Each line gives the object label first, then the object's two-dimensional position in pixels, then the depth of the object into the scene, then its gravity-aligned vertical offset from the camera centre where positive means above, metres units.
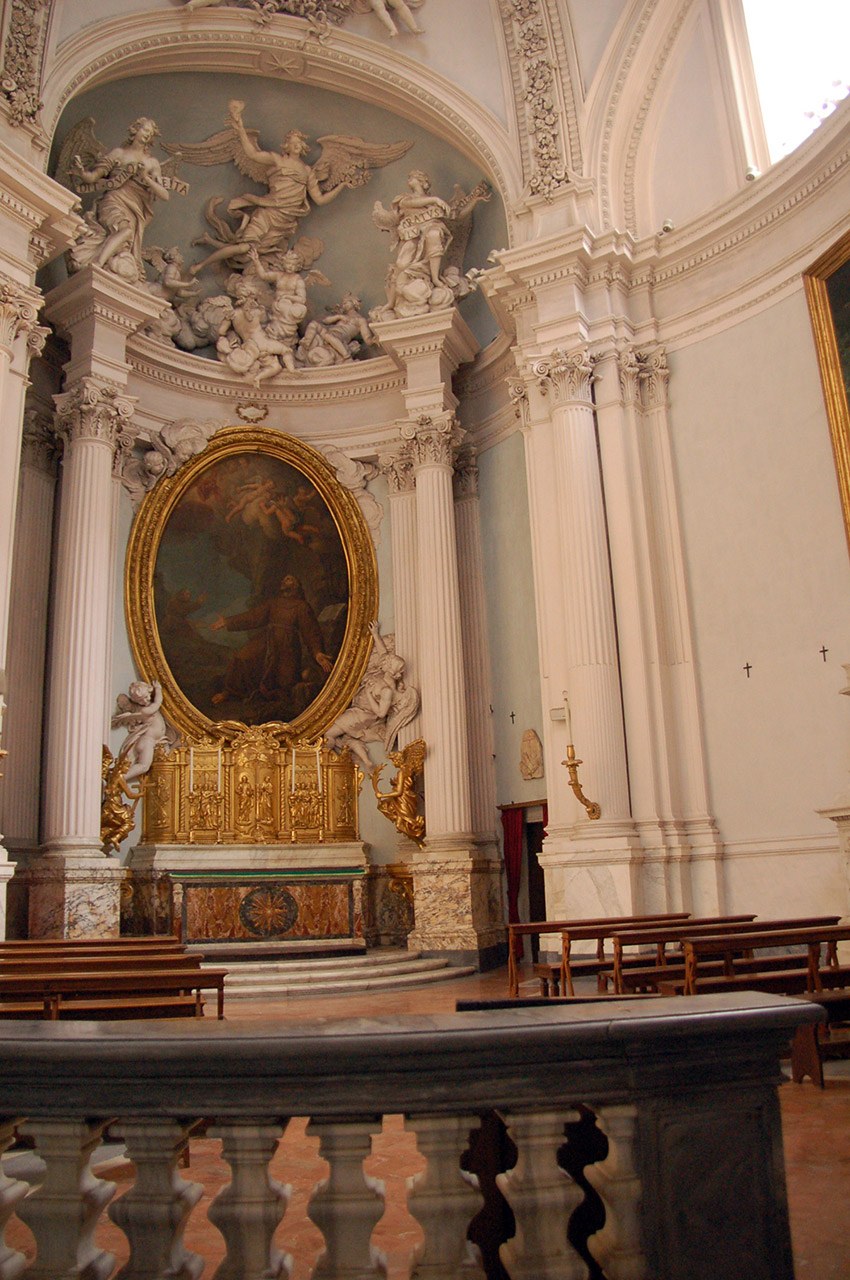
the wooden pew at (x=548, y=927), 8.10 -0.32
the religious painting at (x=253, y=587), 14.69 +4.61
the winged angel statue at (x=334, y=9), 14.27 +12.27
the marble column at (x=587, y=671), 11.43 +2.48
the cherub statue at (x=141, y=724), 13.65 +2.41
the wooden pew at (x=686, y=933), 6.45 -0.36
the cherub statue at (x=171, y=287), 15.20 +9.14
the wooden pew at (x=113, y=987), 5.06 -0.41
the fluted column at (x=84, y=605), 11.86 +3.76
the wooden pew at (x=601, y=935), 7.49 -0.39
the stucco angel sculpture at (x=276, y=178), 15.66 +11.07
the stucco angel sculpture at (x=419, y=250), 14.95 +9.33
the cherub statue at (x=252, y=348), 15.61 +8.30
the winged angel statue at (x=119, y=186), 13.80 +9.76
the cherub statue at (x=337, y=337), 16.19 +8.75
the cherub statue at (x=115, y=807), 12.97 +1.24
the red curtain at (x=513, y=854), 13.95 +0.46
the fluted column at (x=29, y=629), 12.70 +3.56
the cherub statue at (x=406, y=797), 14.00 +1.28
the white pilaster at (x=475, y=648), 14.55 +3.48
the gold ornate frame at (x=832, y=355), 10.79 +5.51
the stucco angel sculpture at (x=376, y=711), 14.73 +2.61
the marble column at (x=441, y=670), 13.23 +3.01
